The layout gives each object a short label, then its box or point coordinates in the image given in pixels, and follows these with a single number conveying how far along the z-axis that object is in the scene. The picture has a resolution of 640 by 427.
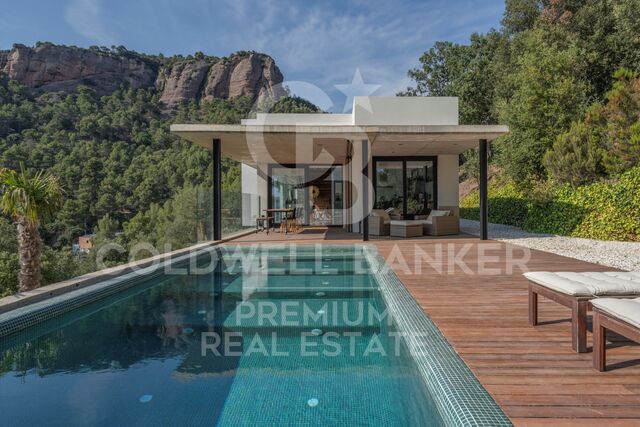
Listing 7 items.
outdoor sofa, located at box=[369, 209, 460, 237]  10.15
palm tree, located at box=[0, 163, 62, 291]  8.95
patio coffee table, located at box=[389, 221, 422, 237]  10.05
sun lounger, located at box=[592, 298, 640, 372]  1.96
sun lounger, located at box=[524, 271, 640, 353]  2.45
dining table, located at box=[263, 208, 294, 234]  11.38
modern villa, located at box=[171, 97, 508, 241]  8.52
